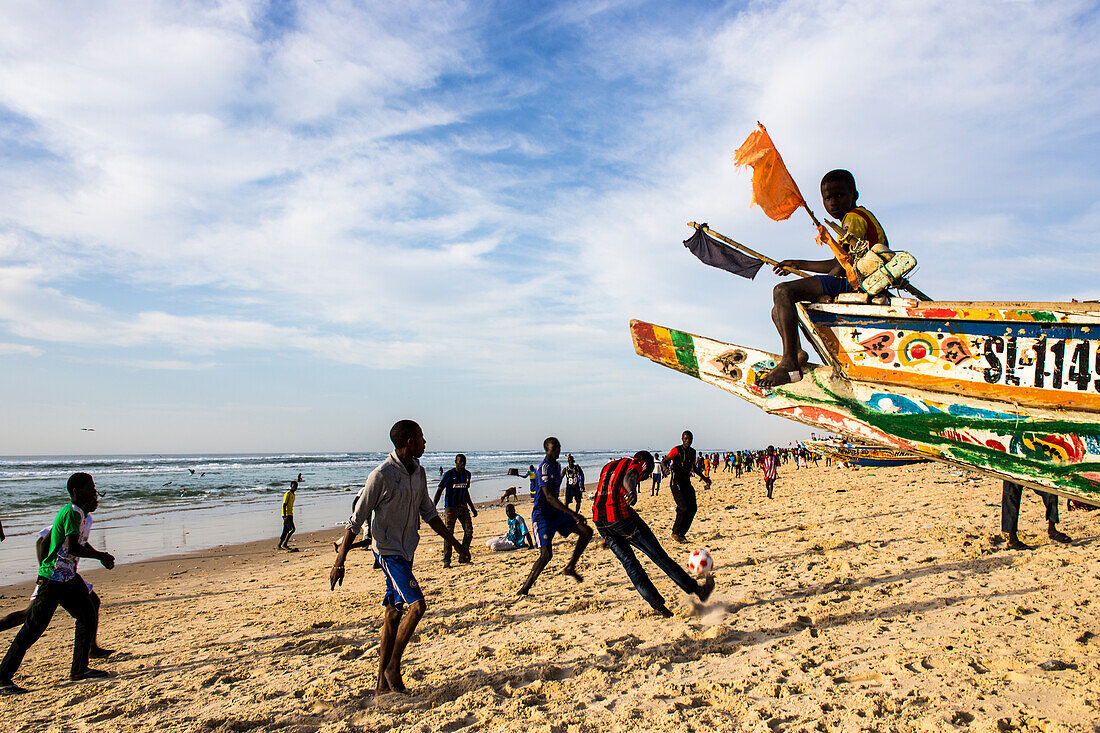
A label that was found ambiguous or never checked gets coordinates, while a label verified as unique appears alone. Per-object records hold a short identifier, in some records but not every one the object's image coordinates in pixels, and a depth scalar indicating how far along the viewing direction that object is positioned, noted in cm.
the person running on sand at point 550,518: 679
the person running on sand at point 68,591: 481
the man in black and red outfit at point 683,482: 924
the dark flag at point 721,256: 513
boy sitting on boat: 413
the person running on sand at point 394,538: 402
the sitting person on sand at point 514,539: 1053
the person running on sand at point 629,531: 554
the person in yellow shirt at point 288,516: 1314
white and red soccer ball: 625
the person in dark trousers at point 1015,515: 696
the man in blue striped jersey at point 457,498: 926
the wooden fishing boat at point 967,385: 330
